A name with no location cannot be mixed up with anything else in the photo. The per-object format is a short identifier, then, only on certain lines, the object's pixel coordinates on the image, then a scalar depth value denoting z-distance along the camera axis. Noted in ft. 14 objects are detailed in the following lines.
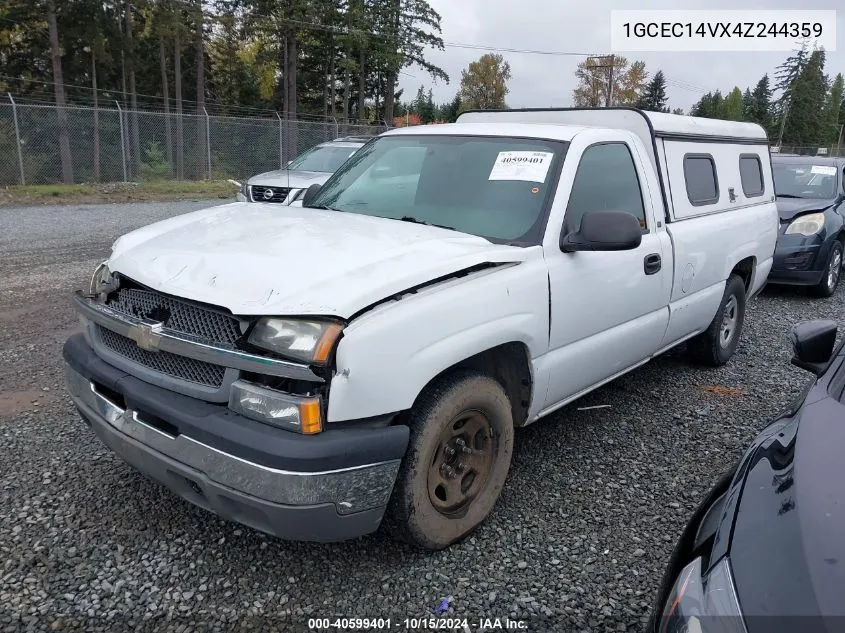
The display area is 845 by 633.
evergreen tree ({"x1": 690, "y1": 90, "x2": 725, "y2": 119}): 261.65
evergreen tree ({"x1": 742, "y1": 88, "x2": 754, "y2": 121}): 275.69
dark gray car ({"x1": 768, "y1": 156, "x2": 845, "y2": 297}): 26.91
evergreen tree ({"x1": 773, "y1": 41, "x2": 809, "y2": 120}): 247.70
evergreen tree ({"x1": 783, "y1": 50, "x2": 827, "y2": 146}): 237.45
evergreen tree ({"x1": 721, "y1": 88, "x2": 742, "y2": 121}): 263.88
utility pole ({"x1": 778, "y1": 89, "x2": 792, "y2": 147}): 228.63
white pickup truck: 7.57
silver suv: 33.08
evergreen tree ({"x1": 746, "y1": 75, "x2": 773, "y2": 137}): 264.44
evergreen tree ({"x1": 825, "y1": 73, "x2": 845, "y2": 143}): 257.53
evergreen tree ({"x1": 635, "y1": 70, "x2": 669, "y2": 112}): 218.46
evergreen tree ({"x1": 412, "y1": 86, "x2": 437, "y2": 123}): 202.41
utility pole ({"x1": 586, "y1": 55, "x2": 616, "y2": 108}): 166.50
